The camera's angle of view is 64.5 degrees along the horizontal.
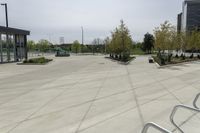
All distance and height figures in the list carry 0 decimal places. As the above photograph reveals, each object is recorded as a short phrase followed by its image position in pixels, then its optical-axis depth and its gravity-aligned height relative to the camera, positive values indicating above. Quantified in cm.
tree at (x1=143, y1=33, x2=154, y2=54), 4552 +322
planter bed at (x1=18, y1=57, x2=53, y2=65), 1844 -102
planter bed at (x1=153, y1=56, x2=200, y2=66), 1581 -89
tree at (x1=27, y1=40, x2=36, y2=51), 5556 +299
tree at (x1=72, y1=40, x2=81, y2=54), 5164 +219
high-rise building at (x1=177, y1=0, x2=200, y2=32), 6693 +1778
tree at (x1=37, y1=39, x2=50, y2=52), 5380 +294
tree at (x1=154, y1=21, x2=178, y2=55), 1927 +207
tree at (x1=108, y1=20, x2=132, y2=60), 2164 +204
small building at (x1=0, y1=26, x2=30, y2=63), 2001 +120
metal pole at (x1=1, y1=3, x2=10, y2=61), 2245 +647
